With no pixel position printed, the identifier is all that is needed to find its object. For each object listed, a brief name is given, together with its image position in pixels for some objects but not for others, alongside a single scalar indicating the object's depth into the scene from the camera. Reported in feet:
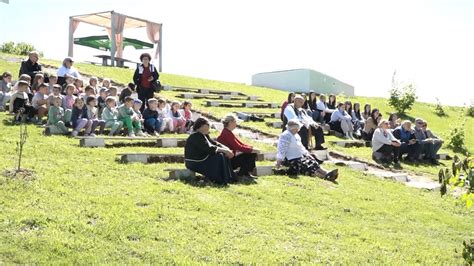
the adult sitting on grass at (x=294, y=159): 36.86
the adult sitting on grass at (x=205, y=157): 30.55
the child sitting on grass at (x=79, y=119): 39.58
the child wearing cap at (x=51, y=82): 45.34
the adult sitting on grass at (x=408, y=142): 52.29
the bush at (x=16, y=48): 88.22
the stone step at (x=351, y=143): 54.60
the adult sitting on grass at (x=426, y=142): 53.89
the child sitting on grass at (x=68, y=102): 40.65
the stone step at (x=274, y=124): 59.46
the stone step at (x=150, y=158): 33.30
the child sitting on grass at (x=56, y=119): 38.99
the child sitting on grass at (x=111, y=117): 41.16
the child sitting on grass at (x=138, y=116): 42.74
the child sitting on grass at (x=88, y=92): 43.93
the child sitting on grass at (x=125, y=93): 47.10
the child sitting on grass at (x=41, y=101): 42.11
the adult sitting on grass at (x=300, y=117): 44.42
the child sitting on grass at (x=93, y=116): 40.34
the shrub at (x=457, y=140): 67.41
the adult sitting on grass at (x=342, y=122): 58.95
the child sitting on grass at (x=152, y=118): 44.91
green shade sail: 92.84
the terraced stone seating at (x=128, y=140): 36.50
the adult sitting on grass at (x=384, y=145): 49.01
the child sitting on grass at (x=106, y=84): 49.43
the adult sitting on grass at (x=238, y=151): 33.27
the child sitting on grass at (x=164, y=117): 46.16
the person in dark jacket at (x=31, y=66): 48.45
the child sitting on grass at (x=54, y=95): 40.09
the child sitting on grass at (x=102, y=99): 44.42
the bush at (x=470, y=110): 99.68
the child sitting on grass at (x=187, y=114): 48.34
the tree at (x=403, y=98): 87.30
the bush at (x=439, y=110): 96.07
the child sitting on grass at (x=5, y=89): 45.96
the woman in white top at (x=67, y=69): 49.39
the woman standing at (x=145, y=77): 46.70
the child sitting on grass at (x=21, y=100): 41.88
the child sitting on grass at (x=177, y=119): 47.26
